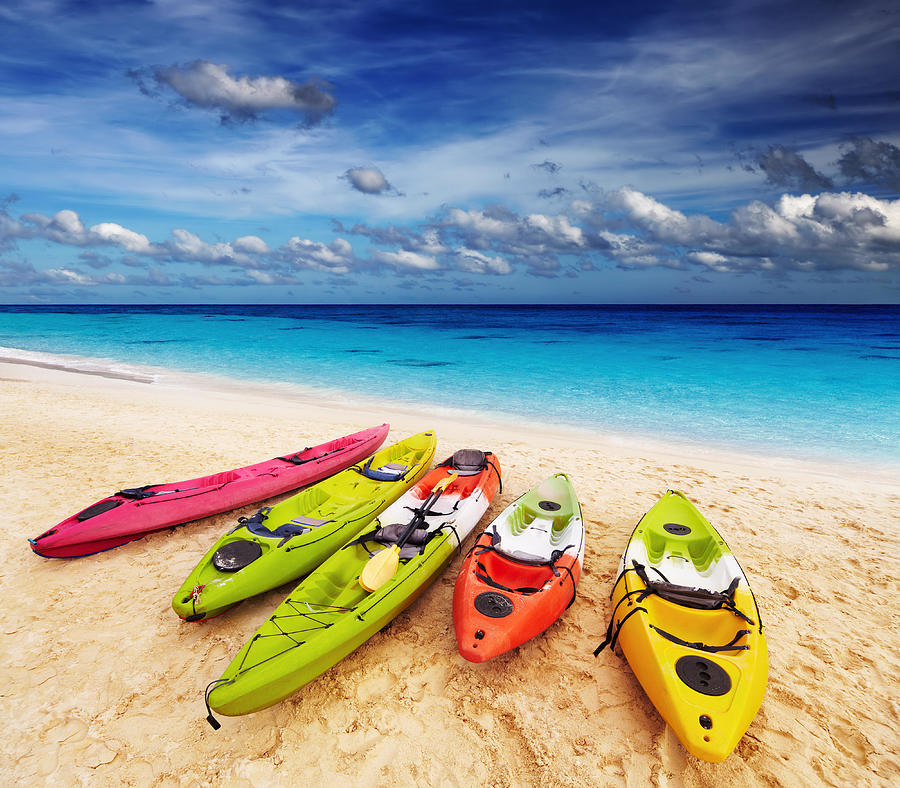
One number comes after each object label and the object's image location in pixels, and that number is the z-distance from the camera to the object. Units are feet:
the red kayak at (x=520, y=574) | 13.48
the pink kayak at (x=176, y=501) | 18.90
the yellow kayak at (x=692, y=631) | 10.91
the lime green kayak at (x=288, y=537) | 15.46
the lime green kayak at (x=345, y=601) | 11.58
